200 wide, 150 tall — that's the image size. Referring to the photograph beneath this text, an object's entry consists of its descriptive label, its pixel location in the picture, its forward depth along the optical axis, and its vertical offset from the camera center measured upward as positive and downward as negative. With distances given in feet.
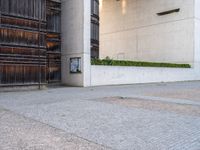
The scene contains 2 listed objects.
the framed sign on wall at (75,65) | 41.83 +0.94
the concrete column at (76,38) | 41.53 +7.65
